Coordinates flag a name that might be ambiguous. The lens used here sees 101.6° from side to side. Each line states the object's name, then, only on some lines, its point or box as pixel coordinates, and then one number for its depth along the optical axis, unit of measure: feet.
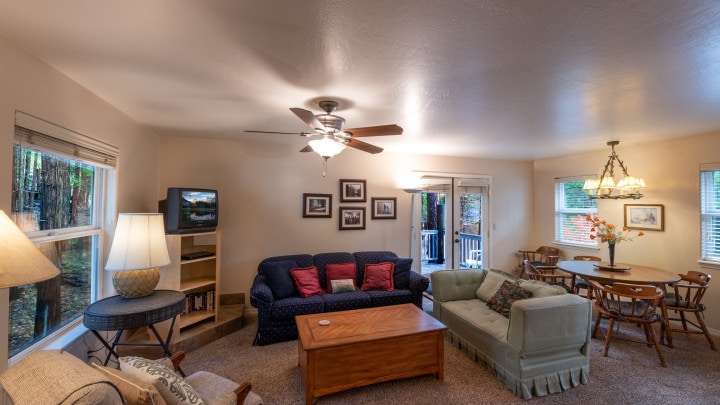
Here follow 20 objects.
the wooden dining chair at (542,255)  16.19
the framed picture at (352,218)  15.10
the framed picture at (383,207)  15.69
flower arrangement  11.96
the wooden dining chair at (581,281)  13.57
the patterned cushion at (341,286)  12.49
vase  11.91
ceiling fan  7.58
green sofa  7.75
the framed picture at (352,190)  15.10
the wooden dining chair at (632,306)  9.32
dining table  10.26
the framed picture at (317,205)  14.53
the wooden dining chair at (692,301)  10.38
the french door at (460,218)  17.44
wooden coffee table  7.63
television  10.58
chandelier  12.15
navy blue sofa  10.77
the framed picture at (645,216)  13.05
